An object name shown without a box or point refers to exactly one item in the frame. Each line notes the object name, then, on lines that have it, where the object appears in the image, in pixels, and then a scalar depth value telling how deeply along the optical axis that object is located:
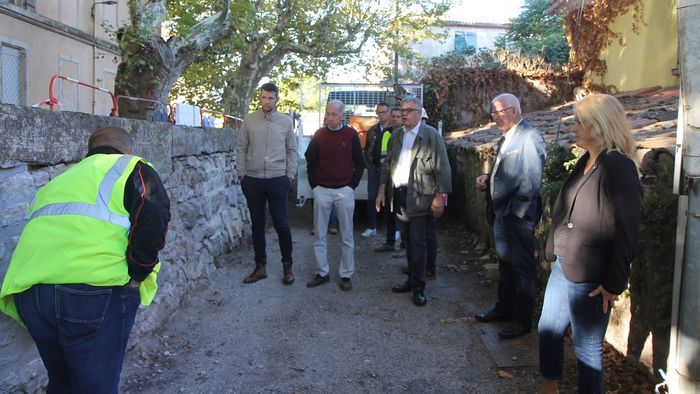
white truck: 10.42
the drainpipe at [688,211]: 2.44
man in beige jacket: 5.24
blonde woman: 2.44
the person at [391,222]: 6.85
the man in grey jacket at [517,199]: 3.80
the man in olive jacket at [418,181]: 4.70
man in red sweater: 5.31
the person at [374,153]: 7.17
